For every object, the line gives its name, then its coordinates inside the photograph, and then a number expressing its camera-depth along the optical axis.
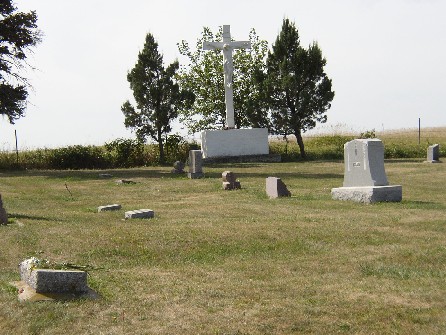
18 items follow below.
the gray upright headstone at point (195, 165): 27.34
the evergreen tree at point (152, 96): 41.25
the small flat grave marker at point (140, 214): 14.66
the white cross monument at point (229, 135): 38.84
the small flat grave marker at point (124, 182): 25.38
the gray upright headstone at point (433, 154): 33.72
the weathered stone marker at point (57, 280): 8.11
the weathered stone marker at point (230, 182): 21.99
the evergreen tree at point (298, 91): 42.69
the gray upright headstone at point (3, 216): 13.50
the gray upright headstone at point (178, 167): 30.54
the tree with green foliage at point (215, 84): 49.66
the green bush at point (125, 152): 40.16
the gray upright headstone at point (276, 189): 19.14
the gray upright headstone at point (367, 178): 17.48
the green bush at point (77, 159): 38.44
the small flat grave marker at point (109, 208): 16.59
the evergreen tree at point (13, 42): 34.72
